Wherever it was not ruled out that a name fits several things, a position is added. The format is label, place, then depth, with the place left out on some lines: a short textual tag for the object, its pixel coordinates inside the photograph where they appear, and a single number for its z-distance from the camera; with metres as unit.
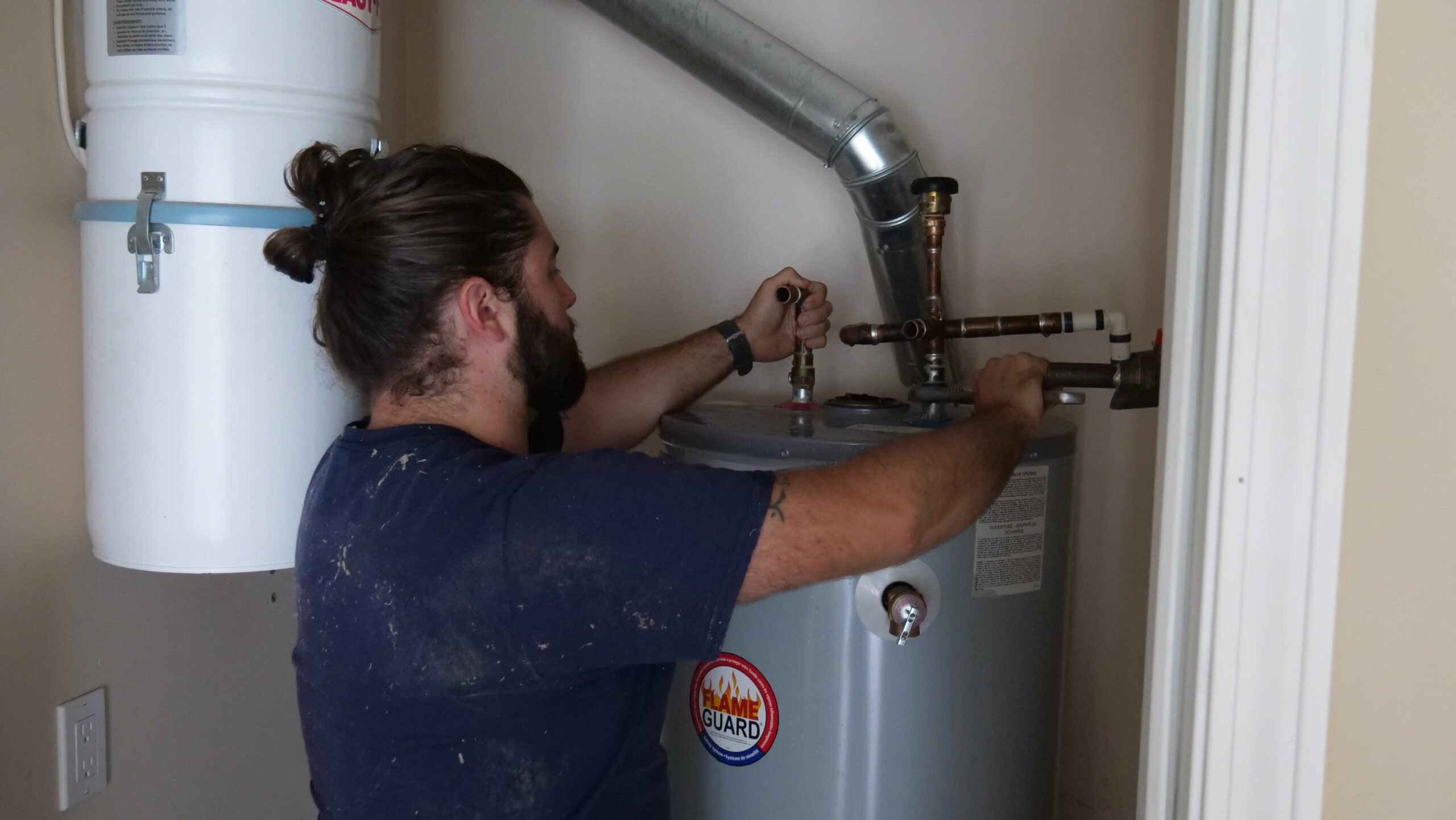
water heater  1.04
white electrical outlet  1.08
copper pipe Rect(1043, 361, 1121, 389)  1.03
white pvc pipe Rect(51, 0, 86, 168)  1.05
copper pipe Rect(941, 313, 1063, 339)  1.20
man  0.85
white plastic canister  0.98
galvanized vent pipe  1.35
